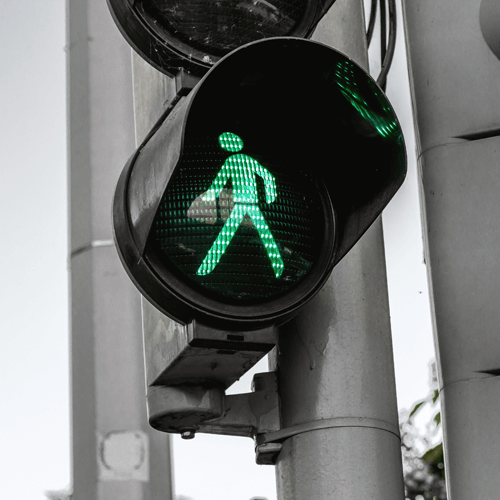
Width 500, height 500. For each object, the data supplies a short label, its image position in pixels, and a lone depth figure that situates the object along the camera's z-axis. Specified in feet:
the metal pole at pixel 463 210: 15.74
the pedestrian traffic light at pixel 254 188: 13.41
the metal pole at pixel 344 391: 14.55
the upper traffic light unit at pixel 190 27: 14.49
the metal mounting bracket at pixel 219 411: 14.94
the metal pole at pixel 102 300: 17.80
